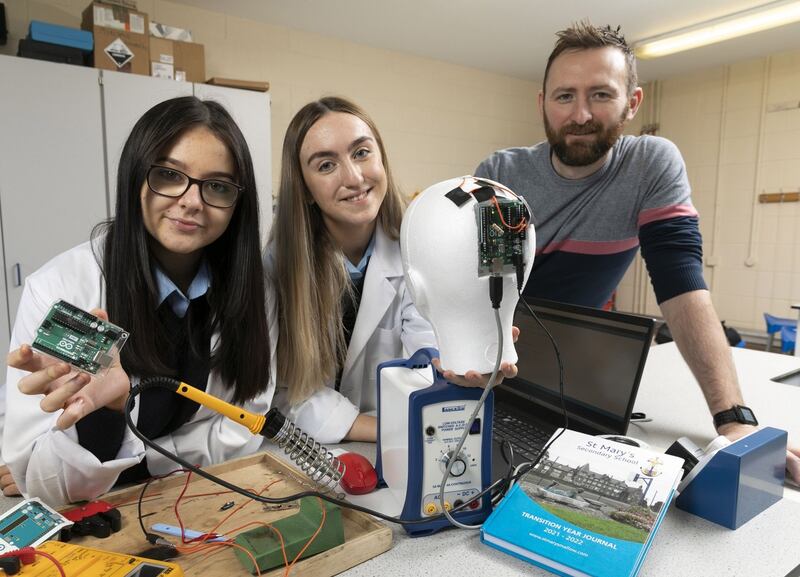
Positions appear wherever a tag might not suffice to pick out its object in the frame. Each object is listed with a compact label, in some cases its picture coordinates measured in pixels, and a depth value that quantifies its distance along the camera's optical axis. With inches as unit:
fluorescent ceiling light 134.5
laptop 39.2
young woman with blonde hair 47.3
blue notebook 27.3
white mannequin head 29.5
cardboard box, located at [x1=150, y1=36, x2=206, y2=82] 114.8
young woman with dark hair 33.4
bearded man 48.5
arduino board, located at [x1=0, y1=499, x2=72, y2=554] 27.0
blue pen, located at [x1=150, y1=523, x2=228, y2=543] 30.0
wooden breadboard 27.7
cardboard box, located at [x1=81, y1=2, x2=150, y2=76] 107.2
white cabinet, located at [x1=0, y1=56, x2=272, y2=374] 102.0
